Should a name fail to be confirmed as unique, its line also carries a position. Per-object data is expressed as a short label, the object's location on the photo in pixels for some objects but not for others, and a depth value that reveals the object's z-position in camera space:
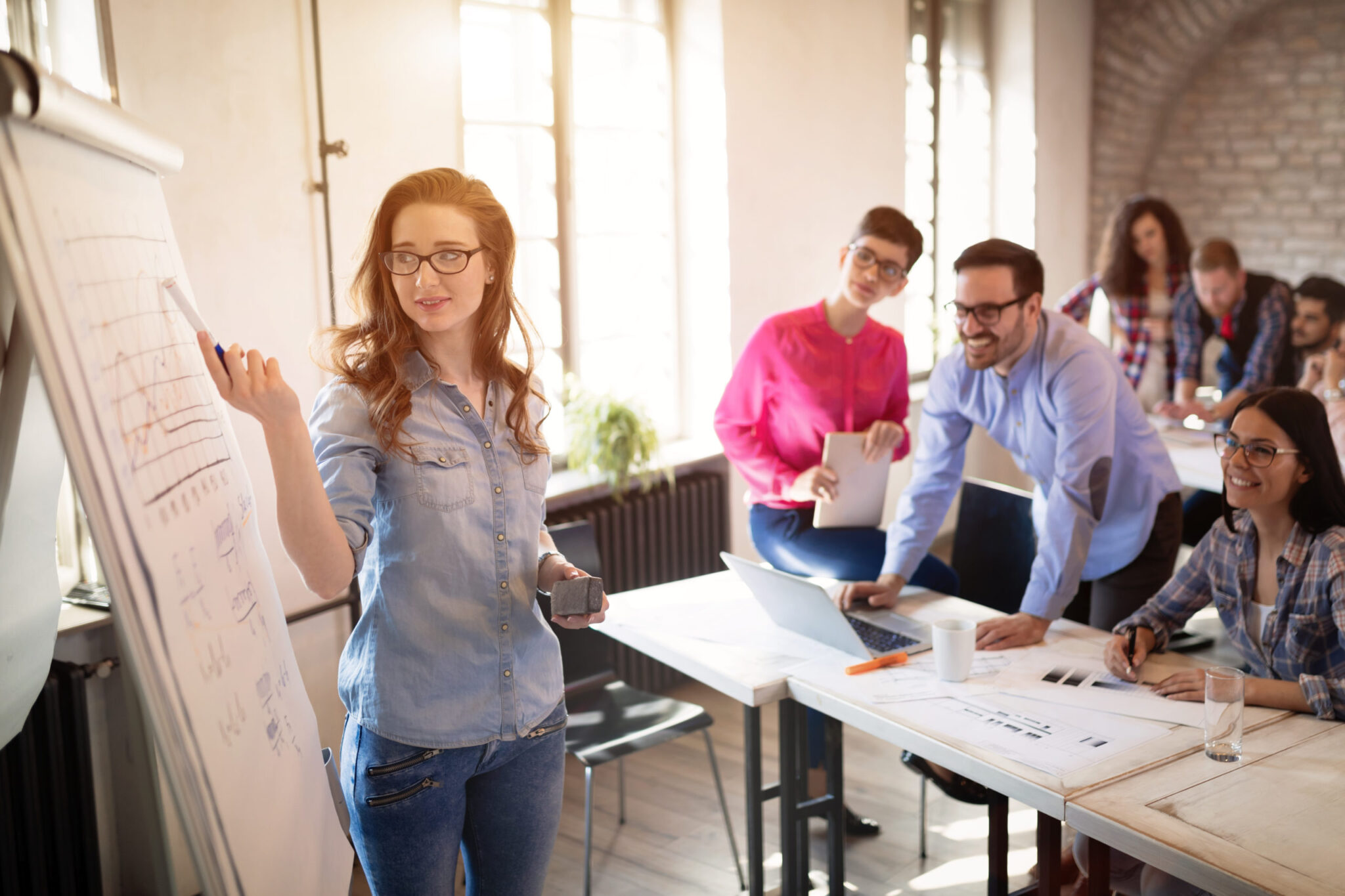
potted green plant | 3.71
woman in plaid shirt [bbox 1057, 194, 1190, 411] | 4.83
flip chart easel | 1.07
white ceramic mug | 2.08
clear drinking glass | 1.74
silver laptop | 2.21
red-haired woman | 1.56
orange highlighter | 2.17
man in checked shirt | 4.60
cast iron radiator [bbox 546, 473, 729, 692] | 3.86
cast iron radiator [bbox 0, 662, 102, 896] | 2.41
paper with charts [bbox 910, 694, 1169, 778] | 1.78
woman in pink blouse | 2.95
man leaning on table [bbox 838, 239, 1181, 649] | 2.37
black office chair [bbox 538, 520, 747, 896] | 2.74
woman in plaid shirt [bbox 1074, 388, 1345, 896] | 1.93
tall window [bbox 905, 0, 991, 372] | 6.02
